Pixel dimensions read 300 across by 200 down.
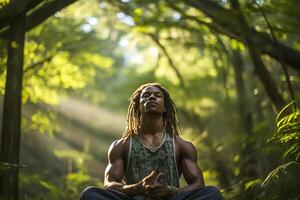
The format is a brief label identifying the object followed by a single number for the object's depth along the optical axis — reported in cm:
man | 486
